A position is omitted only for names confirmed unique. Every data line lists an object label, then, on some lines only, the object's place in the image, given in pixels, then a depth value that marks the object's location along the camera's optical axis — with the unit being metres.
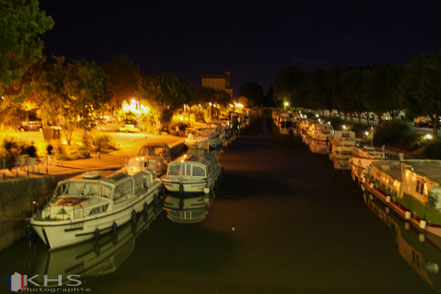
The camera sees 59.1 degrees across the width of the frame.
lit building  166.12
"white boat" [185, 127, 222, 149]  41.25
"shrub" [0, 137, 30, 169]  21.35
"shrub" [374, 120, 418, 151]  37.25
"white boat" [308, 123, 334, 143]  51.30
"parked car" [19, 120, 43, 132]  42.44
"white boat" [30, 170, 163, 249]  14.37
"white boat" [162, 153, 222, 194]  22.52
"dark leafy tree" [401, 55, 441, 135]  32.72
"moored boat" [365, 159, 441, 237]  16.58
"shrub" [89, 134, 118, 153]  30.11
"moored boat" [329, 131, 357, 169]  36.50
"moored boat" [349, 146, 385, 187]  27.50
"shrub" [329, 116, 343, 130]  64.69
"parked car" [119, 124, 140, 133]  48.88
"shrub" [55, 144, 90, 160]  25.53
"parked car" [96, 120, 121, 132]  48.11
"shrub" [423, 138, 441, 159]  29.65
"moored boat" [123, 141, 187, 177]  23.89
